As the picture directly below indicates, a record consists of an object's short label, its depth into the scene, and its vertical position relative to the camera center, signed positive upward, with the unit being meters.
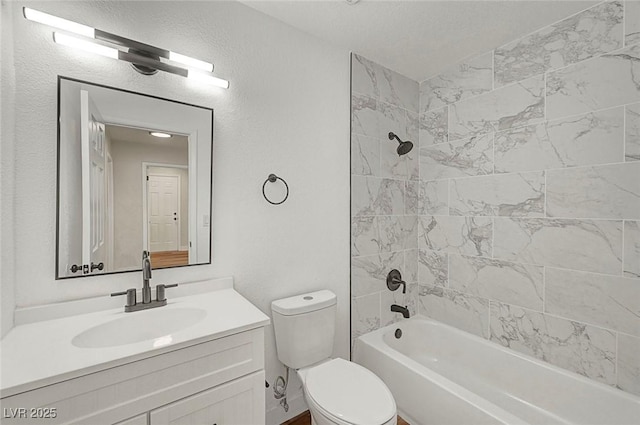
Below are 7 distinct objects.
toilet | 1.23 -0.87
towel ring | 1.66 +0.18
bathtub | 1.44 -1.05
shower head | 2.18 +0.51
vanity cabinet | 0.80 -0.60
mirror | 1.17 +0.13
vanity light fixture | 1.09 +0.71
